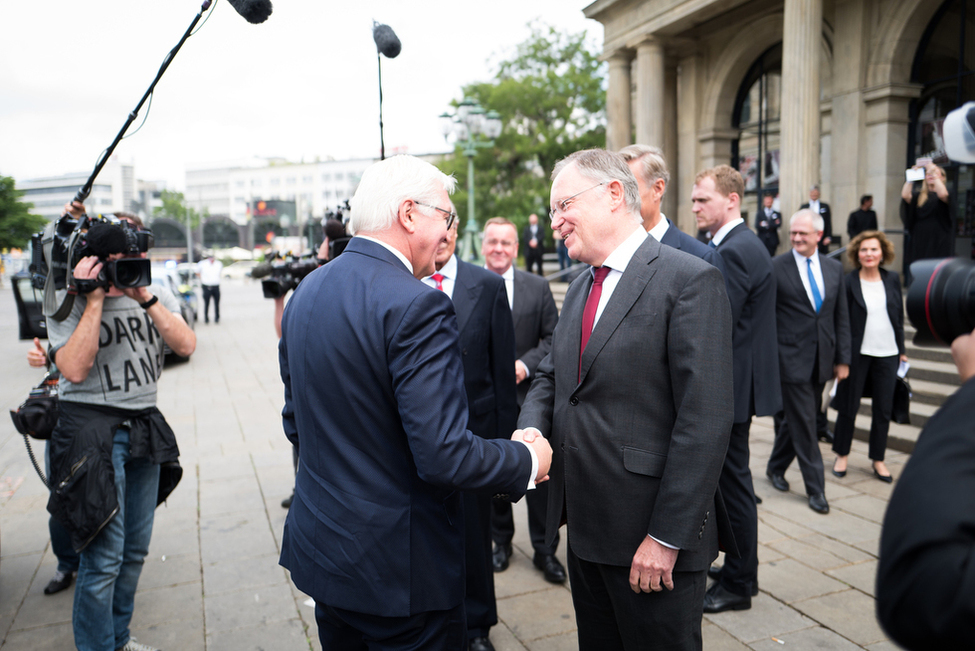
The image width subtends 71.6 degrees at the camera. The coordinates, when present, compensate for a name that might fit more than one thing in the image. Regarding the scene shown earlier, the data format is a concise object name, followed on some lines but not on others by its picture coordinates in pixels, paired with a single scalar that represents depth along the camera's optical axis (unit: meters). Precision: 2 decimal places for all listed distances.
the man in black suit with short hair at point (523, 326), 4.21
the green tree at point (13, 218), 43.75
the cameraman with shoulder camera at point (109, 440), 2.90
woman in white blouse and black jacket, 5.72
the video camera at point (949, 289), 1.10
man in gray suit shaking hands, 2.00
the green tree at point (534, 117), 29.25
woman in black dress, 9.20
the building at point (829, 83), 12.27
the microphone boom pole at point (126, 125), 2.53
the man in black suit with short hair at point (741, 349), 3.47
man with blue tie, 5.11
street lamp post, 16.58
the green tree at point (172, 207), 112.56
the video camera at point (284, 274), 4.44
